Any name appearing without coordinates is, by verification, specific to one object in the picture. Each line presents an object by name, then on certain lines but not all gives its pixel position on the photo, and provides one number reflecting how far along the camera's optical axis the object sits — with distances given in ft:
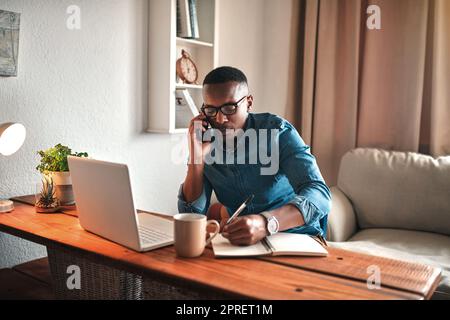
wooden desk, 2.77
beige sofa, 7.43
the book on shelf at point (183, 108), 8.07
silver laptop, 3.38
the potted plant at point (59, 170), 5.28
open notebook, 3.41
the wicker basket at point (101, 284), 3.67
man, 4.71
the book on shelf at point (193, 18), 7.95
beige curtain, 8.52
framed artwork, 5.66
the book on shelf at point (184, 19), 7.80
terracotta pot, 5.25
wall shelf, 7.61
